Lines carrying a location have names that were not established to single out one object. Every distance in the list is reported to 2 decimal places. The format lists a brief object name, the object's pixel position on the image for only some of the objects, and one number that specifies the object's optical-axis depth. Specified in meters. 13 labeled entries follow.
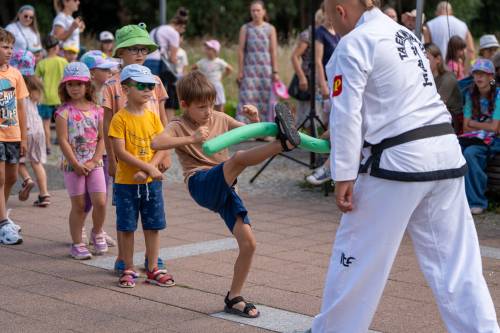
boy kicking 5.33
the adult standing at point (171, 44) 13.48
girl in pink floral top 7.05
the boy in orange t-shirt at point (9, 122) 7.48
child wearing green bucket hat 6.68
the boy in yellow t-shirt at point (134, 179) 6.23
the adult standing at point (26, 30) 13.00
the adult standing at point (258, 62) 13.66
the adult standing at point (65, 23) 13.62
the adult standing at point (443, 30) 12.43
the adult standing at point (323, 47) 10.92
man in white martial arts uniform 4.11
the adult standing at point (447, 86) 9.48
